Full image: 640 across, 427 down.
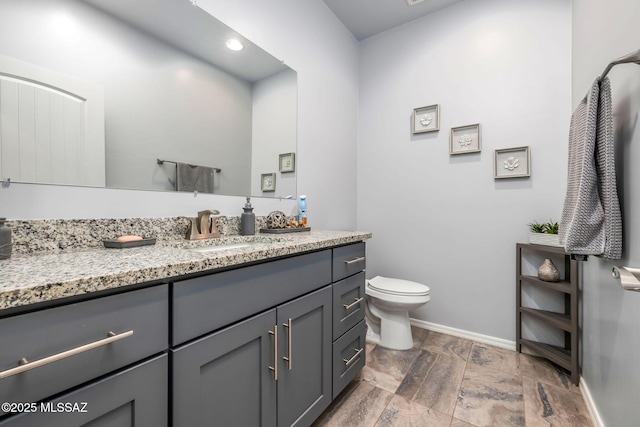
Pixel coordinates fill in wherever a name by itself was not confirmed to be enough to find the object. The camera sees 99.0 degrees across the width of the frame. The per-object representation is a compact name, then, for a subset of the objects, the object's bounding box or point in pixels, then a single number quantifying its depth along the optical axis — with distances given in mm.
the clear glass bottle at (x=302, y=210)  1819
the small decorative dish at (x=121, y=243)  923
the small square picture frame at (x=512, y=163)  1925
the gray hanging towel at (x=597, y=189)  1046
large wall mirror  872
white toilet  1894
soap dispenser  1478
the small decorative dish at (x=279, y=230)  1579
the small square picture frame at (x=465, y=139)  2088
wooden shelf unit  1593
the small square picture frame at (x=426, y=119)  2247
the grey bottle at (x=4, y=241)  728
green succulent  1776
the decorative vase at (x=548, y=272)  1737
